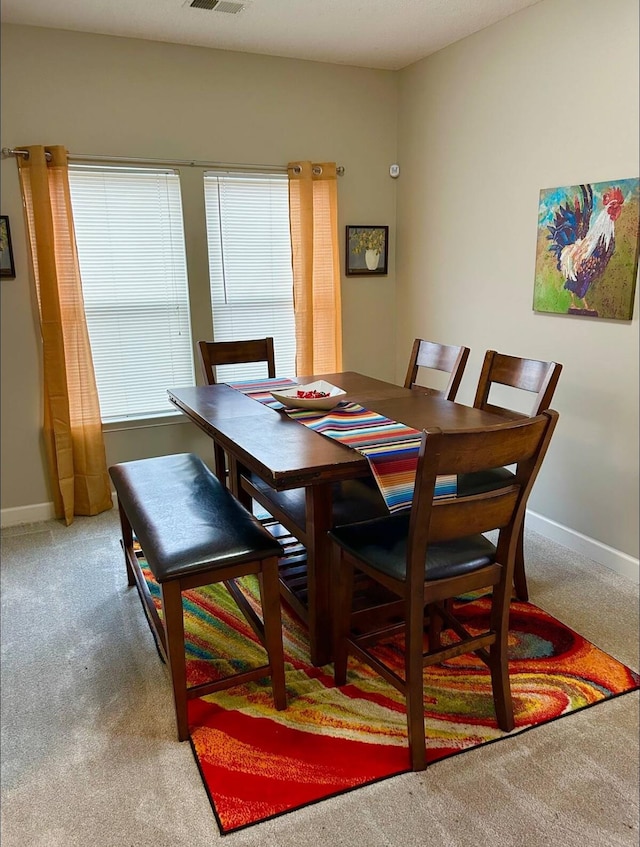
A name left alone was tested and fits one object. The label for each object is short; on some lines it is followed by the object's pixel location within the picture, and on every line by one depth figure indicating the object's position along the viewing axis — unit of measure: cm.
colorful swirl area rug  175
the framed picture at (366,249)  412
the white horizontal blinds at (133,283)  351
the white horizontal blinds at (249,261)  379
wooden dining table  185
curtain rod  321
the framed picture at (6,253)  328
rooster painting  269
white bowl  243
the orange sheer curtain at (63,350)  327
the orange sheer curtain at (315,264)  386
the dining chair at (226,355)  327
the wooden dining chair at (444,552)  156
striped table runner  184
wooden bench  185
